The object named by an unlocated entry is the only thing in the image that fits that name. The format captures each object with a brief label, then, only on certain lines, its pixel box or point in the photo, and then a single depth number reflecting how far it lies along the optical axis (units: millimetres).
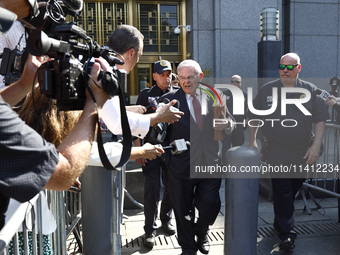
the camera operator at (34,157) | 1221
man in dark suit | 3740
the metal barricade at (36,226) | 1597
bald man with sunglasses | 4082
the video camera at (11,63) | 2510
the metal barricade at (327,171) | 4844
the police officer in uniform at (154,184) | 4141
